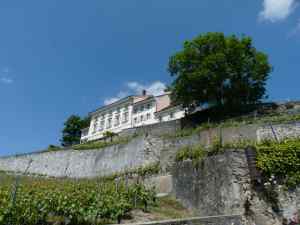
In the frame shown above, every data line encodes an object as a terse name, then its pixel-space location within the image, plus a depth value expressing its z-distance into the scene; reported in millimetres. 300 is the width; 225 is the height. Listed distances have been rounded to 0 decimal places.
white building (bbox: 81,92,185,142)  37719
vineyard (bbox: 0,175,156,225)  5391
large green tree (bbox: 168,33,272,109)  24922
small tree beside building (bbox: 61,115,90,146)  50281
